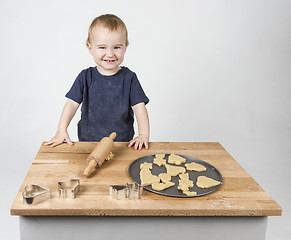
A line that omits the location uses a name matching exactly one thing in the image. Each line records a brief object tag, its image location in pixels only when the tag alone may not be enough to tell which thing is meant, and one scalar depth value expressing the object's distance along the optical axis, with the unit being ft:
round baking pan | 3.75
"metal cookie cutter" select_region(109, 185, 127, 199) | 3.59
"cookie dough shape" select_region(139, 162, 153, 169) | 4.31
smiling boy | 5.42
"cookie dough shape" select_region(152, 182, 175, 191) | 3.78
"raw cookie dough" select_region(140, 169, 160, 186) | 3.87
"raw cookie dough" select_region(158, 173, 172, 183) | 3.96
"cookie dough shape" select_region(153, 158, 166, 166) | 4.46
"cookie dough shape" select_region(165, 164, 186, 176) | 4.16
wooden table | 3.45
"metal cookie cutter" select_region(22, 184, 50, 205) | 3.44
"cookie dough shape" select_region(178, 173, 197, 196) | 3.72
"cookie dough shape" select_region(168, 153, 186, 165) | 4.49
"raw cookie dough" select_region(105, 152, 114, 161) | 4.62
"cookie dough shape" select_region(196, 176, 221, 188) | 3.88
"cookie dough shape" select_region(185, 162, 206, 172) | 4.34
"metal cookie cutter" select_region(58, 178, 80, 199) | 3.57
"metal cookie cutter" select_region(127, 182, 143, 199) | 3.60
